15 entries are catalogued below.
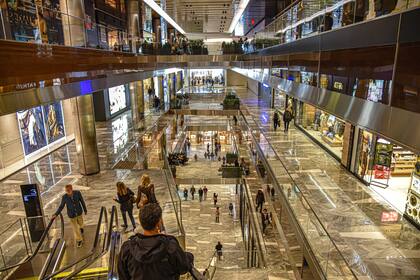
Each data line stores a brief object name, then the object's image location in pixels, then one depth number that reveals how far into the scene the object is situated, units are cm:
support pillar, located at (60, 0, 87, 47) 923
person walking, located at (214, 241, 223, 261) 1428
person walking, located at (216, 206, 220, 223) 1939
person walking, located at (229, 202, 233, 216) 2116
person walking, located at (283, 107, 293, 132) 1680
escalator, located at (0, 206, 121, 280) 544
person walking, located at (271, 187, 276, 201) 1137
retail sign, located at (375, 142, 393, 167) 1034
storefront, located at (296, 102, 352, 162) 1212
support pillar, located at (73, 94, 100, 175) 1186
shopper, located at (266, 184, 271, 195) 1220
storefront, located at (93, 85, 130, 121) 2241
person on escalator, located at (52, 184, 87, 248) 629
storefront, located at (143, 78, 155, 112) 2783
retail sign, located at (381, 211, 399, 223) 806
